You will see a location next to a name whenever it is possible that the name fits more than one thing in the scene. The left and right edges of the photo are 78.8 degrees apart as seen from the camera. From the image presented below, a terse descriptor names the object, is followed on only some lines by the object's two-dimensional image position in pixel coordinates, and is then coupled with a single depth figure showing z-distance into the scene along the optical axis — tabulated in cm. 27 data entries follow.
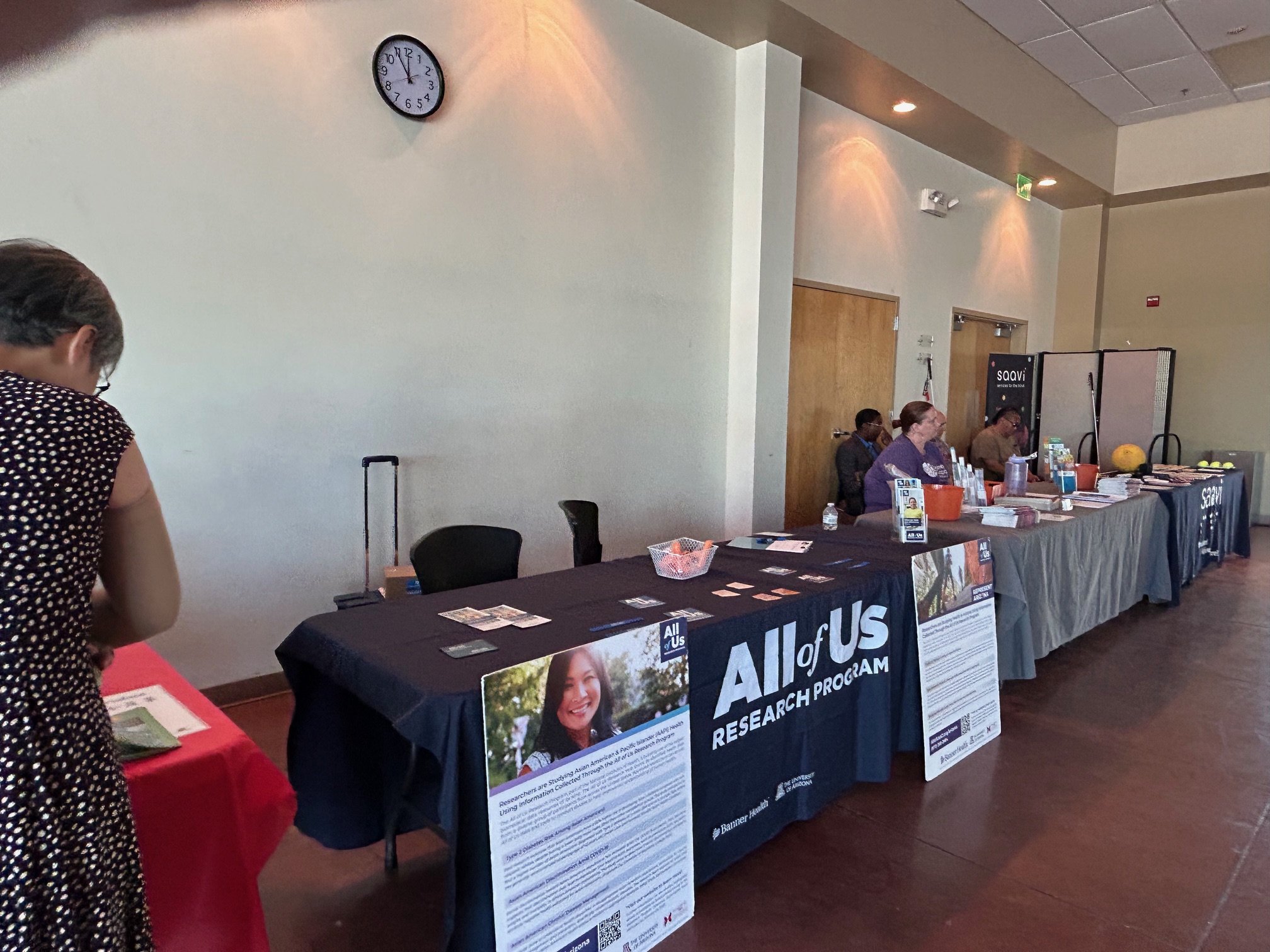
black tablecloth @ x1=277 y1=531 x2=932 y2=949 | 143
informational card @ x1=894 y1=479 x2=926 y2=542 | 280
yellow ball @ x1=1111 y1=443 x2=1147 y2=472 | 554
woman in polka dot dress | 85
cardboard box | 318
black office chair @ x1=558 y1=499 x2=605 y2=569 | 303
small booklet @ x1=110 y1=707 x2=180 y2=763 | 123
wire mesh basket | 228
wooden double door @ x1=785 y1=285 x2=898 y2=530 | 558
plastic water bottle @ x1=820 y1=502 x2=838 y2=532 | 318
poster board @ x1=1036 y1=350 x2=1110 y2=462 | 803
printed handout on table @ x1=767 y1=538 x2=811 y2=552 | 274
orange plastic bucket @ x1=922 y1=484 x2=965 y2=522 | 331
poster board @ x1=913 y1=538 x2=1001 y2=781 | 245
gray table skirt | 299
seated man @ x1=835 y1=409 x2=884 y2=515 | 559
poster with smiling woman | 142
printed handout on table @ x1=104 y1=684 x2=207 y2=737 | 134
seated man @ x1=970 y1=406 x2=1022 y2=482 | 691
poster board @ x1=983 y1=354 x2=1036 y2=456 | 761
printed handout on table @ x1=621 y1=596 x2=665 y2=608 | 203
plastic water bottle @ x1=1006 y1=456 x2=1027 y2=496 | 407
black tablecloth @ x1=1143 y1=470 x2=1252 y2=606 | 464
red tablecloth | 121
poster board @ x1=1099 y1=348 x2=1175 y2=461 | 762
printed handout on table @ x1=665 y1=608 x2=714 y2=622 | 190
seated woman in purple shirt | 367
